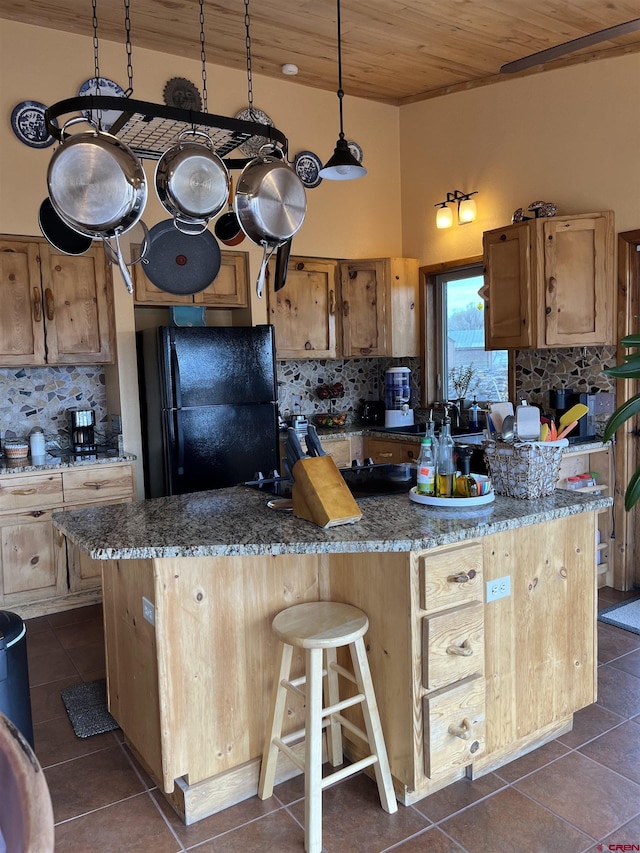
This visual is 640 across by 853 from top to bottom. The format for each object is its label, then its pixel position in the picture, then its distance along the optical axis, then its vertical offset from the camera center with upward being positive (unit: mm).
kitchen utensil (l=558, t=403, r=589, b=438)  2346 -162
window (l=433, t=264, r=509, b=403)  4859 +196
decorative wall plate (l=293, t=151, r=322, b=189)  4848 +1519
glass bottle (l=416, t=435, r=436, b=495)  2359 -336
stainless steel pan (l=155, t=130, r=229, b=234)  2121 +637
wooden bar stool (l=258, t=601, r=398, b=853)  1987 -1008
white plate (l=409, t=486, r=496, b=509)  2287 -441
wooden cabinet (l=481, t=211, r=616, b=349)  3932 +519
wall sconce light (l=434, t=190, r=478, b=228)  4734 +1161
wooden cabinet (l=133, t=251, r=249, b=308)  4312 +589
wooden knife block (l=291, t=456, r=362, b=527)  2117 -380
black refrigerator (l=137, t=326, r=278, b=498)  3986 -160
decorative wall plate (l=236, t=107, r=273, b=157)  4367 +1740
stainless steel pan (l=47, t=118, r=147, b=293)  1833 +554
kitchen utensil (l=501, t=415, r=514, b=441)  2447 -213
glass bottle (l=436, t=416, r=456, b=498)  2359 -334
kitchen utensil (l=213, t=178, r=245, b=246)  2826 +649
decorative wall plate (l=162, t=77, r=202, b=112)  4301 +1843
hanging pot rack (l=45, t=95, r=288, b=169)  1861 +784
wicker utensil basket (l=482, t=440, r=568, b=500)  2346 -343
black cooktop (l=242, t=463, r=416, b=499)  2607 -436
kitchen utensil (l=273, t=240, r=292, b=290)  2551 +435
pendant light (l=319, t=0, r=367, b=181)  3047 +964
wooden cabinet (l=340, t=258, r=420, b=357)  5043 +513
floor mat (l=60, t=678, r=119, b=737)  2727 -1385
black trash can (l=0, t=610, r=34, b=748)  2307 -1004
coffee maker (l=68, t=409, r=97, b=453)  4391 -305
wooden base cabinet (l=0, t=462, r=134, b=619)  3809 -901
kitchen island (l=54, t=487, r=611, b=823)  2064 -808
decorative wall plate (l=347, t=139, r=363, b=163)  5060 +1702
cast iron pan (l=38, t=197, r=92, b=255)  2398 +548
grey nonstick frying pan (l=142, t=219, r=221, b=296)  2766 +508
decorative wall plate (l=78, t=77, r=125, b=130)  4020 +1769
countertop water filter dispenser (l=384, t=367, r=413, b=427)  5195 -137
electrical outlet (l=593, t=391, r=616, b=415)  4051 -209
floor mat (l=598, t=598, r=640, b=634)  3527 -1348
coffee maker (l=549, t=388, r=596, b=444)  4035 -239
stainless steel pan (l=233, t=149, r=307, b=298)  2201 +582
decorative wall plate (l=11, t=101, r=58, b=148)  3875 +1512
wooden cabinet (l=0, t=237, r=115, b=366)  3934 +471
